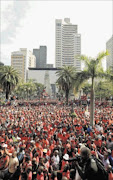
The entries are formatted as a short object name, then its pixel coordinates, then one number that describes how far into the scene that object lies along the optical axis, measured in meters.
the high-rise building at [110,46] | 141.38
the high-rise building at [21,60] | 136.75
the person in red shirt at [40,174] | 4.47
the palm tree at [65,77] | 29.95
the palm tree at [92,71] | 12.24
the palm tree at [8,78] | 26.90
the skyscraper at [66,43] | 155.00
